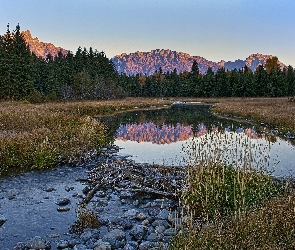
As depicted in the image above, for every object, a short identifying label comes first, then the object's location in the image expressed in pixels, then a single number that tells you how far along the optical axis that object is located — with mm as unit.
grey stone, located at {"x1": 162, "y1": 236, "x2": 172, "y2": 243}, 6861
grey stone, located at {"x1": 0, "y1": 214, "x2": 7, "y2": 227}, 8206
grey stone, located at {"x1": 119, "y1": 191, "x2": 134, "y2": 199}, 10359
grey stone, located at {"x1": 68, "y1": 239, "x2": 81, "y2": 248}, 6926
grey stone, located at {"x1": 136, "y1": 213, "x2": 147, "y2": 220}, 8438
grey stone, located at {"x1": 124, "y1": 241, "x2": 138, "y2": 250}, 6596
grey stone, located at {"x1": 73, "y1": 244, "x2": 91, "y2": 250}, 6600
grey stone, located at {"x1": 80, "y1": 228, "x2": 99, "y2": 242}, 7191
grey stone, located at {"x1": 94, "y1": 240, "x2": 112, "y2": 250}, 6508
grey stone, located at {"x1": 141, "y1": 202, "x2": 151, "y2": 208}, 9477
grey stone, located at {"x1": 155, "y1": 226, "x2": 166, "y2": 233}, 7426
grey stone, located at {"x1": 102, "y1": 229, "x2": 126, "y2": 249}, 6812
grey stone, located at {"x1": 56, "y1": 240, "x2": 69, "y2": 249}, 6861
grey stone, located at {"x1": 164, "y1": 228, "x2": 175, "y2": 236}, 7180
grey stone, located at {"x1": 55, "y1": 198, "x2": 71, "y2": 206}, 9711
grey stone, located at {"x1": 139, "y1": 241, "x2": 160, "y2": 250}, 6538
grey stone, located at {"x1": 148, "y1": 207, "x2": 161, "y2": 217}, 8799
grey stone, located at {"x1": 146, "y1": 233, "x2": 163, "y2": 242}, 6984
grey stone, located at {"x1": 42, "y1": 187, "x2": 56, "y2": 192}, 11057
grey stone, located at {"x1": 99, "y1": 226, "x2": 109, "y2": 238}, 7530
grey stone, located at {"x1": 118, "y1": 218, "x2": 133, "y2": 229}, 7914
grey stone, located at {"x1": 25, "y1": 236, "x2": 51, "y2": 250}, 6727
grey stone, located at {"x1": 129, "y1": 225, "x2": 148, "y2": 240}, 7306
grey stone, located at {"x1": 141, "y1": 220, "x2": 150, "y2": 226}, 8030
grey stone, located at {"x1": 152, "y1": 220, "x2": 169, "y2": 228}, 7828
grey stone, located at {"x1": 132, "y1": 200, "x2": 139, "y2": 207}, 9754
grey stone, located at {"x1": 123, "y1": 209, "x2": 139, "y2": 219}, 8586
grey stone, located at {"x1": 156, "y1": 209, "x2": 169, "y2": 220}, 8430
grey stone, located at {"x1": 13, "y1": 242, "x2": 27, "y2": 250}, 6704
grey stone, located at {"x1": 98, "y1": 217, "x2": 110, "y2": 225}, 8156
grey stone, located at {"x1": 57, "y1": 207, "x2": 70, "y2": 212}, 9188
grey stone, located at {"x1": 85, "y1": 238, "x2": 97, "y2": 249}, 6737
